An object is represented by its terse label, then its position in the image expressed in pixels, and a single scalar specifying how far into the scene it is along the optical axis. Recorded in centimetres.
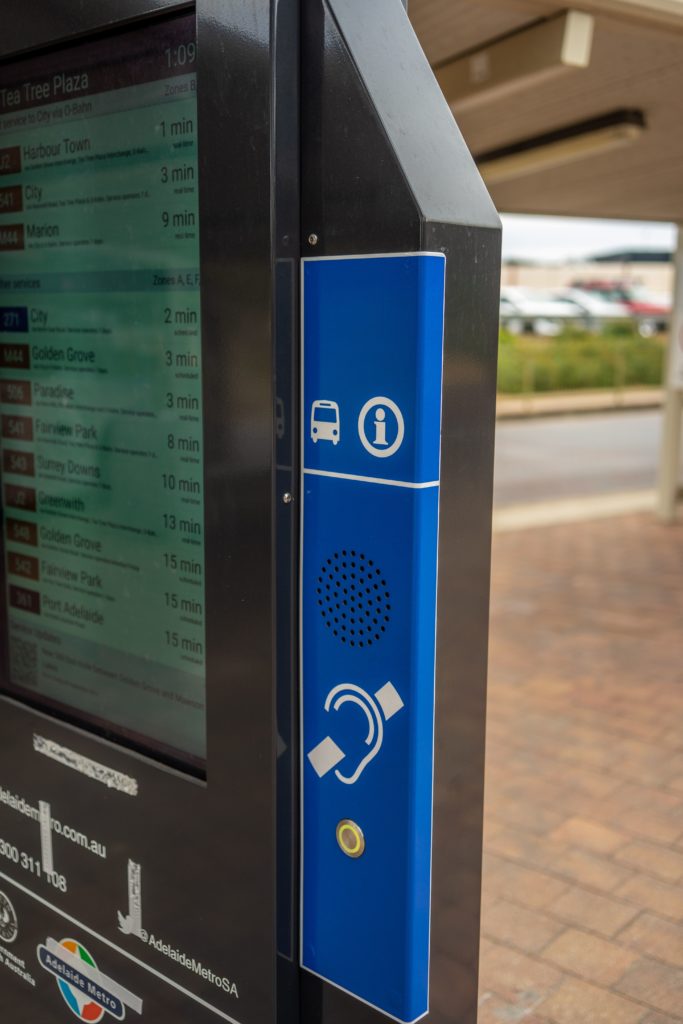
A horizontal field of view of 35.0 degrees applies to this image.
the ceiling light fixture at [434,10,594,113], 330
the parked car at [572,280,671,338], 4253
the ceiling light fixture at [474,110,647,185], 488
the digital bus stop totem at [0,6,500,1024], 164
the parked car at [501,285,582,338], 3741
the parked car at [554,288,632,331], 3841
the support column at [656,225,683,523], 903
